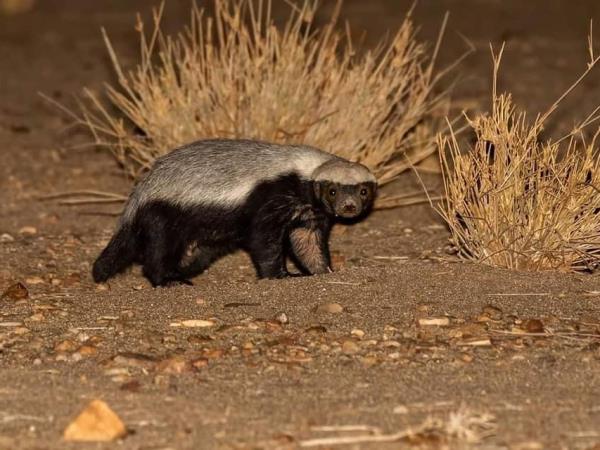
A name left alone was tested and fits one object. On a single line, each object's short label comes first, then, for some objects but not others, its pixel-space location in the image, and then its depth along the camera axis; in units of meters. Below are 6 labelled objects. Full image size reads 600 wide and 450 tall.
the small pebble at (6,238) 15.21
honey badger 13.34
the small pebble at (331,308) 11.41
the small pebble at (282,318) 11.20
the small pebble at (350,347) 10.38
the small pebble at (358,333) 10.79
